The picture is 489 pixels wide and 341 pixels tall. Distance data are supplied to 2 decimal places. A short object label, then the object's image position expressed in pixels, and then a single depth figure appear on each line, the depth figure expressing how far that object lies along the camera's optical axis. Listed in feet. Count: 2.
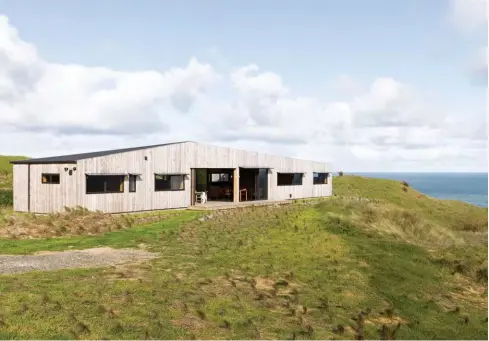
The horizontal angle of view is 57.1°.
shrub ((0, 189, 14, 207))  112.34
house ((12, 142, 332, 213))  89.97
